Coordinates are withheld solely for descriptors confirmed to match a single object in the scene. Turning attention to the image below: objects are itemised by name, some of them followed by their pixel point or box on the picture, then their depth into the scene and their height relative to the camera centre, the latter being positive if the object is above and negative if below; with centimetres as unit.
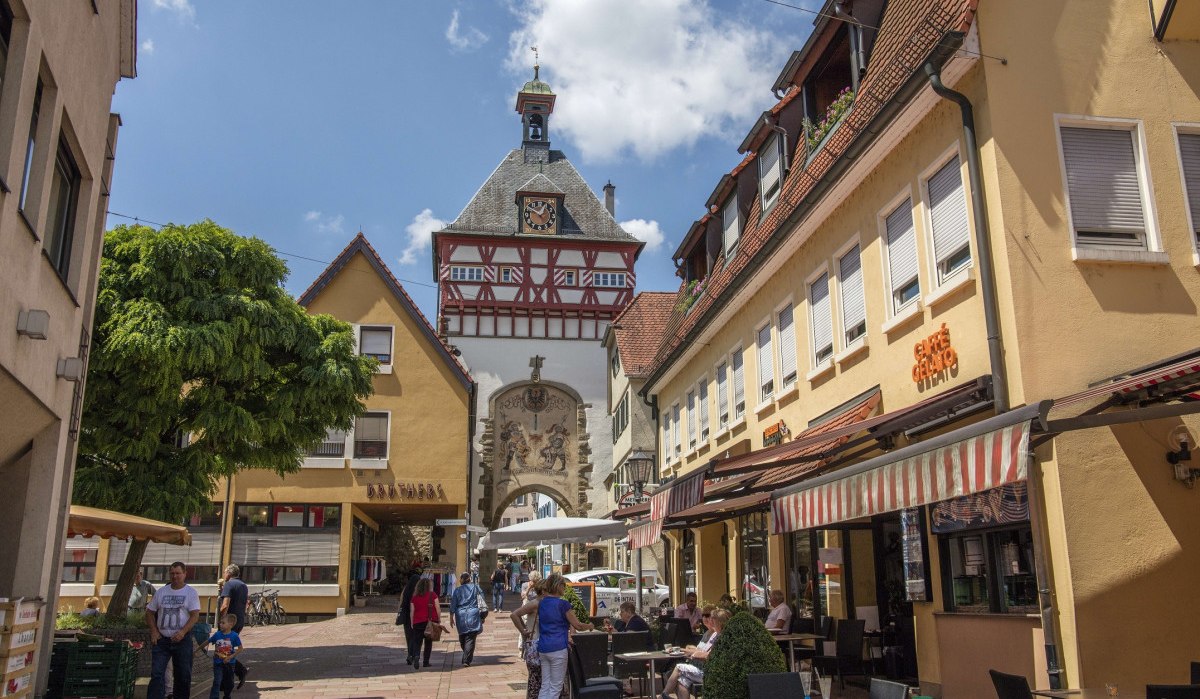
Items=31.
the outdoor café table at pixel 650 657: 932 -73
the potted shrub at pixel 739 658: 669 -54
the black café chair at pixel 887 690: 574 -66
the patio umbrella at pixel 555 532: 1836 +85
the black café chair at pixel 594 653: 945 -71
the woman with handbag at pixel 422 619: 1448 -58
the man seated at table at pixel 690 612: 1303 -47
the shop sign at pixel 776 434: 1423 +205
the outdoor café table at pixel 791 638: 1016 -62
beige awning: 1195 +67
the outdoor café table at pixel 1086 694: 605 -72
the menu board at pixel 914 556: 981 +20
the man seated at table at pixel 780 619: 1157 -48
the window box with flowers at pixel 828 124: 1260 +588
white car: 2569 -35
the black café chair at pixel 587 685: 863 -94
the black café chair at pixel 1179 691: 516 -59
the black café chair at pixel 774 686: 632 -68
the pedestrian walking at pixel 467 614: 1499 -54
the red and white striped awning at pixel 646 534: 1312 +62
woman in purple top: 859 -50
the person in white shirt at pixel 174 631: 959 -49
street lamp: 1744 +186
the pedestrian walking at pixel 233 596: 1266 -22
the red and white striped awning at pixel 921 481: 606 +67
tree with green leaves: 1462 +314
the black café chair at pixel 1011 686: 565 -63
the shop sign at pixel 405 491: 2830 +248
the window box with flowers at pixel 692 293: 2064 +598
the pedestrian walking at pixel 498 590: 2847 -33
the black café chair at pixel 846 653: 1058 -82
